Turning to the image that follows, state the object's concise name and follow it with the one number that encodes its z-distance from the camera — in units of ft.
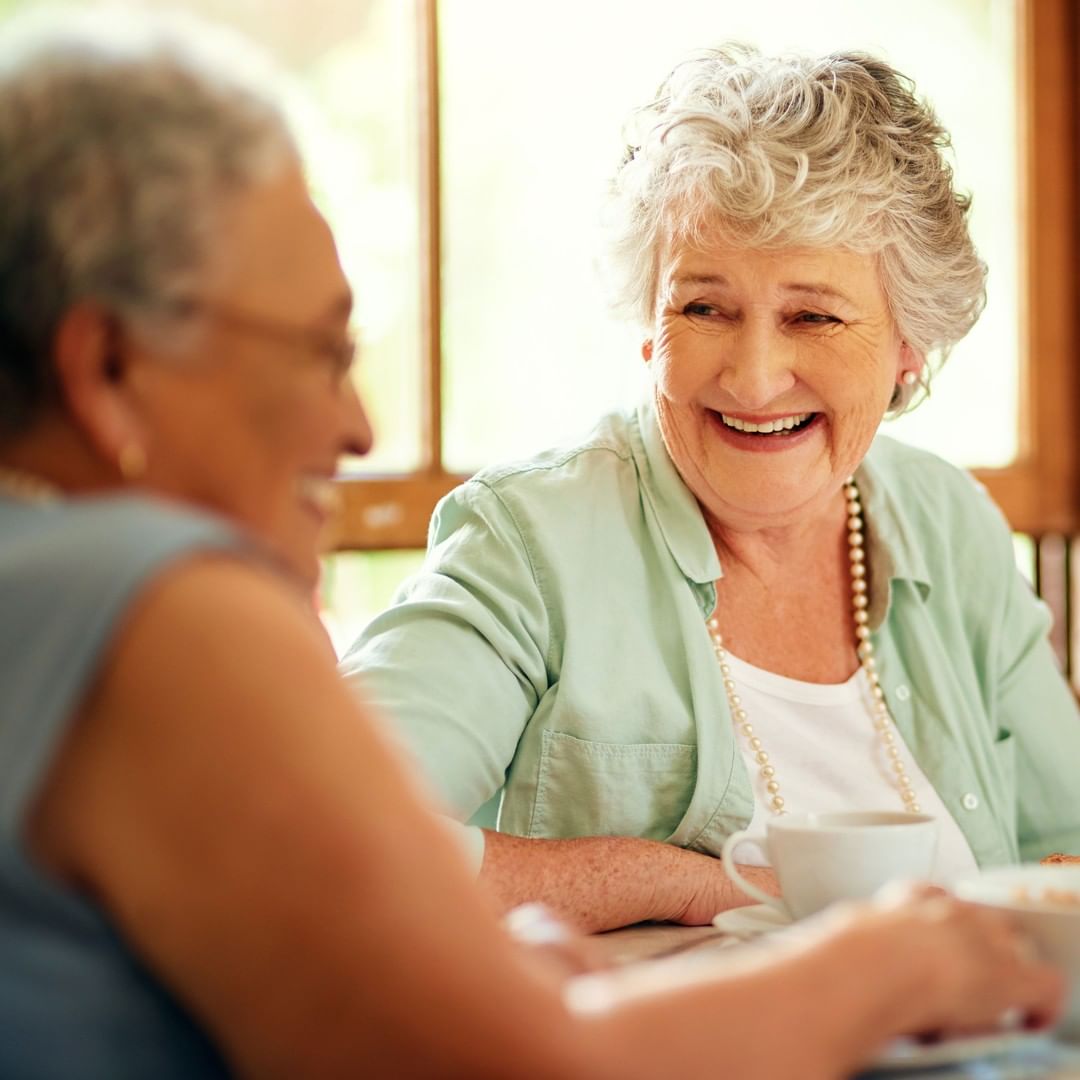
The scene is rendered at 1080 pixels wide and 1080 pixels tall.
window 11.64
